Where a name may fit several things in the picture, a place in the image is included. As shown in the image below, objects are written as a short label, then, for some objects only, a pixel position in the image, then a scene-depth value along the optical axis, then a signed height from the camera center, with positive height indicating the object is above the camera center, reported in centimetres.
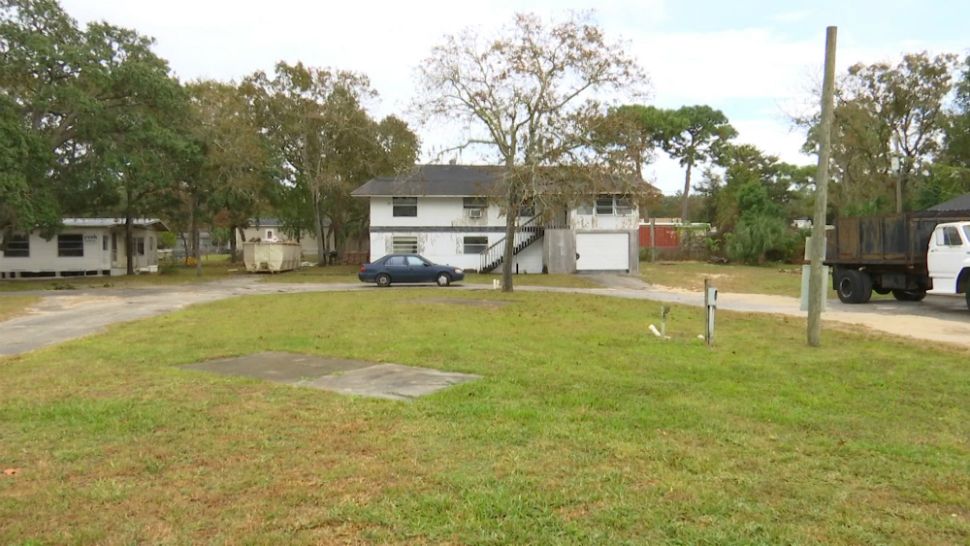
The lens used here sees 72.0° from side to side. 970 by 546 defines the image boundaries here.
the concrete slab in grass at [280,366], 775 -146
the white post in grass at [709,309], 1003 -90
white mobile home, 3547 -17
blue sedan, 2779 -95
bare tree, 2158 +484
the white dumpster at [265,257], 3772 -45
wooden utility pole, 1006 +72
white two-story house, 3738 +93
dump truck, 1633 -15
